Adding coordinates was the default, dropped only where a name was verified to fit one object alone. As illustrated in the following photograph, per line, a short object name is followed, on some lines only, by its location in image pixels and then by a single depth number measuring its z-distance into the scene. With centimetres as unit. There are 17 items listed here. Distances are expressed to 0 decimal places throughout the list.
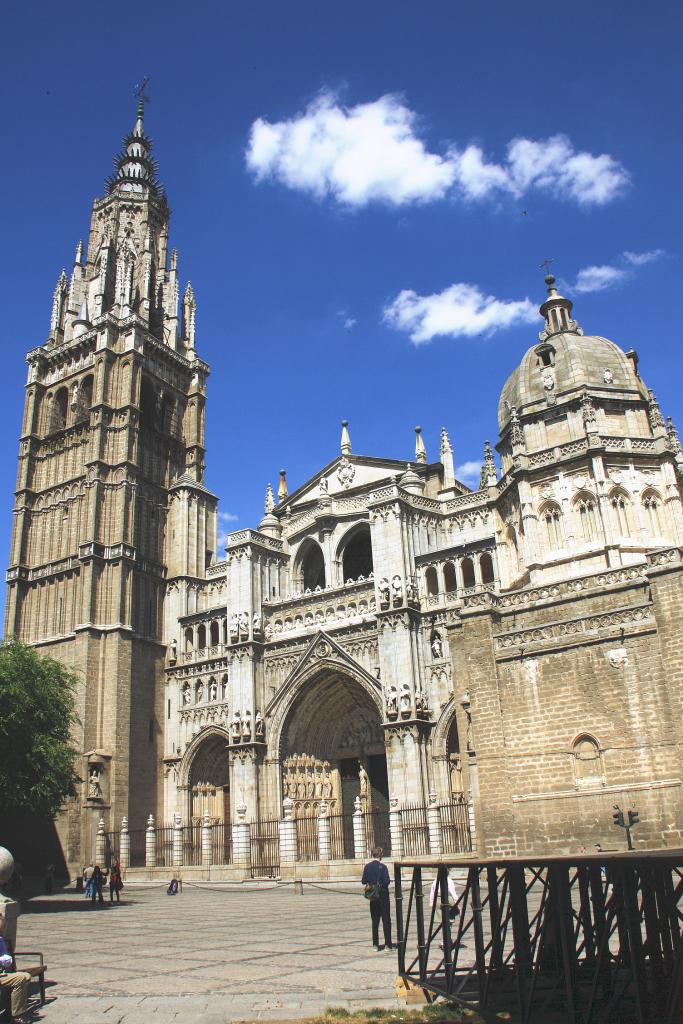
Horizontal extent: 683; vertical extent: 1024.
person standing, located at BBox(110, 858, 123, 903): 2500
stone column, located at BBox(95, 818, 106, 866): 3322
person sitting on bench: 725
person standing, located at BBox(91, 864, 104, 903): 2244
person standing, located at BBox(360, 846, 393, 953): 1119
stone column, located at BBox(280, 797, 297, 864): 2852
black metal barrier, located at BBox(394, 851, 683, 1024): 602
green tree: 2411
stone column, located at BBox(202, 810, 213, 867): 3075
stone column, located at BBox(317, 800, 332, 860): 2748
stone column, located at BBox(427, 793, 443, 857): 2556
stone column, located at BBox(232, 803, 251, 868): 3053
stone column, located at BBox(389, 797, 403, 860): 2697
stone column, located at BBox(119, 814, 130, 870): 3338
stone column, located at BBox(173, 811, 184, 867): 3172
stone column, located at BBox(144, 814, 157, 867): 3293
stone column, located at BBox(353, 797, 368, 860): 2650
